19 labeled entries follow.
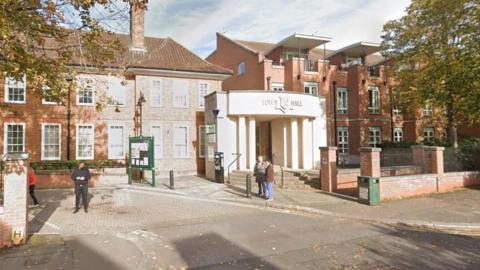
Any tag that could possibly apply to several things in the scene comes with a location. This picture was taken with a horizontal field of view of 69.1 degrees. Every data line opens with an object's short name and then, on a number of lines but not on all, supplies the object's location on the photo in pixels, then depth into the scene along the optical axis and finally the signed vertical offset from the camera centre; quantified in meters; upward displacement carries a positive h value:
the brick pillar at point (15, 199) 7.23 -1.11
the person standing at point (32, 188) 11.66 -1.41
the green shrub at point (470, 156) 18.70 -0.90
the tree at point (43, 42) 7.03 +2.47
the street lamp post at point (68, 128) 20.20 +0.98
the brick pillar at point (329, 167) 15.33 -1.12
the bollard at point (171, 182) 16.21 -1.78
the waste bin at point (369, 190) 12.55 -1.80
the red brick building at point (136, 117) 19.89 +1.71
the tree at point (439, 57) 16.70 +4.69
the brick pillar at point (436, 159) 15.57 -0.87
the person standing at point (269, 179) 13.23 -1.38
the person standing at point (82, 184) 11.08 -1.24
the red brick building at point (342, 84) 26.64 +4.62
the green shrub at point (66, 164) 17.47 -0.99
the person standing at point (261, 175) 13.78 -1.30
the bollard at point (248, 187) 13.60 -1.73
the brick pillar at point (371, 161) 13.50 -0.79
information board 16.86 -0.38
